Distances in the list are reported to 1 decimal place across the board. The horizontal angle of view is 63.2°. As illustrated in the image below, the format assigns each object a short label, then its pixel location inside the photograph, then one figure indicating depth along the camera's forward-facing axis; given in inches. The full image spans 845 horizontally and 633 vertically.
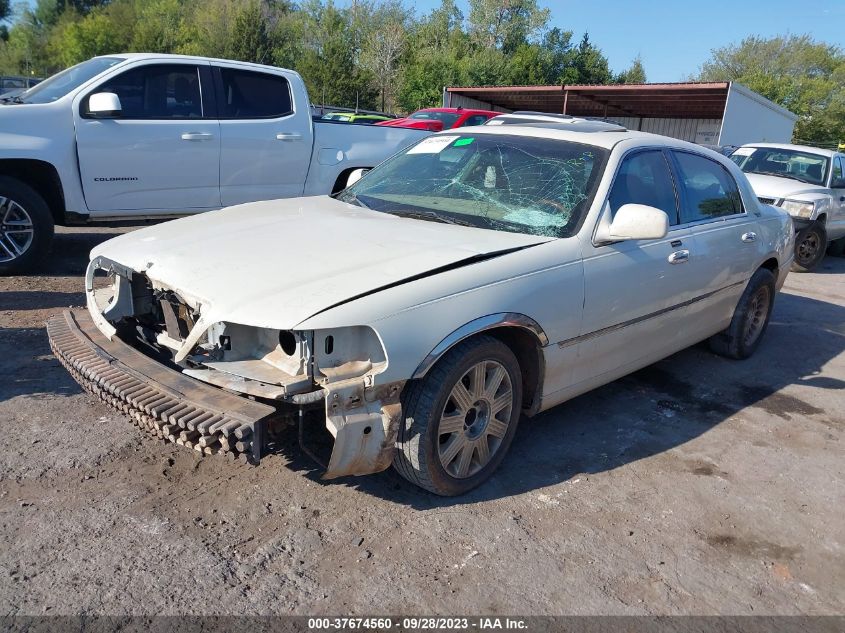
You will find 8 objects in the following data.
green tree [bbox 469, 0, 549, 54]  2063.2
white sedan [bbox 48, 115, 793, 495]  105.3
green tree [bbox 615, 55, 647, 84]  2498.9
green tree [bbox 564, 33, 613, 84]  1834.4
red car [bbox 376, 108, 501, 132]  623.2
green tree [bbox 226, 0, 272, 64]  1568.7
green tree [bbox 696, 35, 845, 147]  1771.7
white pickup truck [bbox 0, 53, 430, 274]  240.7
